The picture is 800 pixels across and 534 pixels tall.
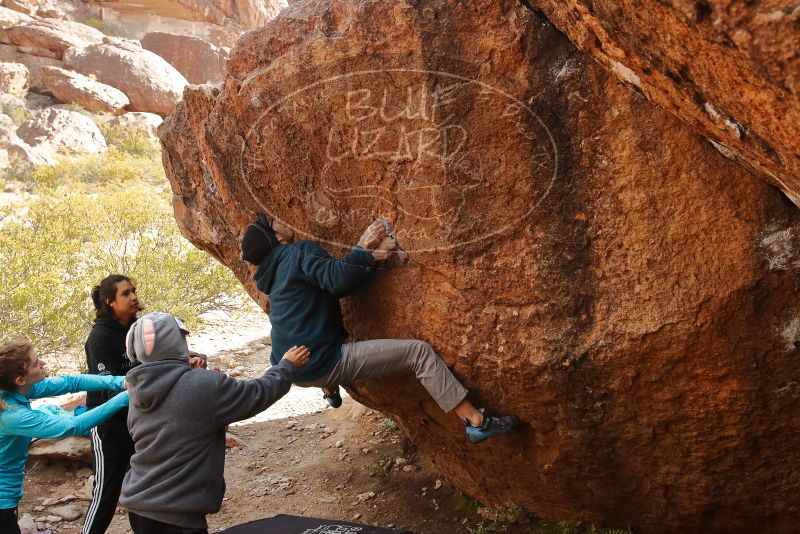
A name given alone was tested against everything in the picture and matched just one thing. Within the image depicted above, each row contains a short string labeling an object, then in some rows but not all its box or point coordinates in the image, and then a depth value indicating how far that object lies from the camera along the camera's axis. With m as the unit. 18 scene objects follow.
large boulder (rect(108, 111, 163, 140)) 20.61
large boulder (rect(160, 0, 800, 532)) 2.76
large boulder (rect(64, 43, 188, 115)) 21.98
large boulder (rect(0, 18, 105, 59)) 21.94
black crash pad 2.68
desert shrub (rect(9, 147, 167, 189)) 15.56
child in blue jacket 2.97
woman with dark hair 3.49
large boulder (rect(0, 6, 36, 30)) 21.73
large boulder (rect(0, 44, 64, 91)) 21.47
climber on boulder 3.27
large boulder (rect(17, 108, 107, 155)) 18.03
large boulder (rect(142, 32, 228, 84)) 24.66
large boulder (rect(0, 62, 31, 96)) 20.47
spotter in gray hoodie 2.56
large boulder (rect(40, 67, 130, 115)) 21.05
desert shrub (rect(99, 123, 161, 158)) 19.48
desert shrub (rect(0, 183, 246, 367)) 7.17
